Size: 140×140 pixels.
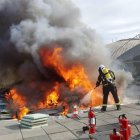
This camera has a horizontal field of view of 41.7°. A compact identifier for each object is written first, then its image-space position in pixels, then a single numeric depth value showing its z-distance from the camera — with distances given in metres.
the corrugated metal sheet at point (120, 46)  24.78
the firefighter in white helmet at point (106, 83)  7.13
